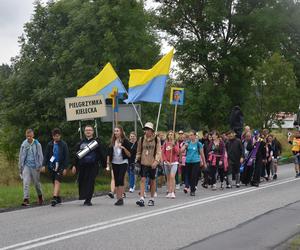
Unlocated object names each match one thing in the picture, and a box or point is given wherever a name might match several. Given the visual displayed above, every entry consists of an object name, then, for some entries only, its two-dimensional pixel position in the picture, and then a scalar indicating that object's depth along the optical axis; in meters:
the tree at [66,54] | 31.31
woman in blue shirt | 16.67
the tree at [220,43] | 40.56
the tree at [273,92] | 35.53
